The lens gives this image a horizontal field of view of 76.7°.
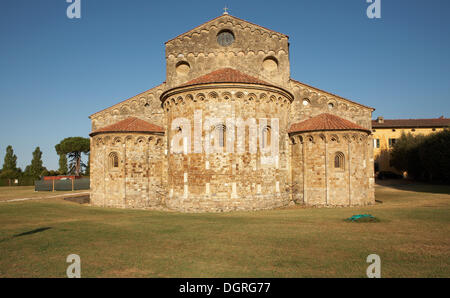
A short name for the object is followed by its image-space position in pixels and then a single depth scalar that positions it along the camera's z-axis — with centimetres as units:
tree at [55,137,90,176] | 7556
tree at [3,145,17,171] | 7144
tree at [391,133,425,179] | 4747
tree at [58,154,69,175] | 7331
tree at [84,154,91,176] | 7543
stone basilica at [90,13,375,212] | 1975
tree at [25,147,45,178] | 7169
